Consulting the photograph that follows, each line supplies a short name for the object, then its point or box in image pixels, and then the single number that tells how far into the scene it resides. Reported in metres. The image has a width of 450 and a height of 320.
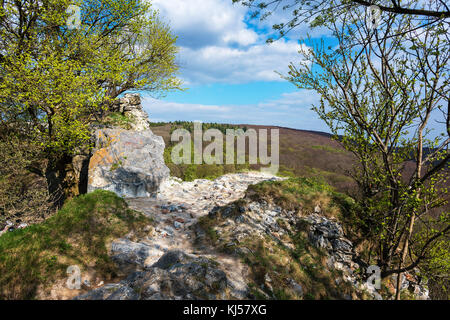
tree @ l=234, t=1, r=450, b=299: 5.72
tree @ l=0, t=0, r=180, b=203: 8.98
